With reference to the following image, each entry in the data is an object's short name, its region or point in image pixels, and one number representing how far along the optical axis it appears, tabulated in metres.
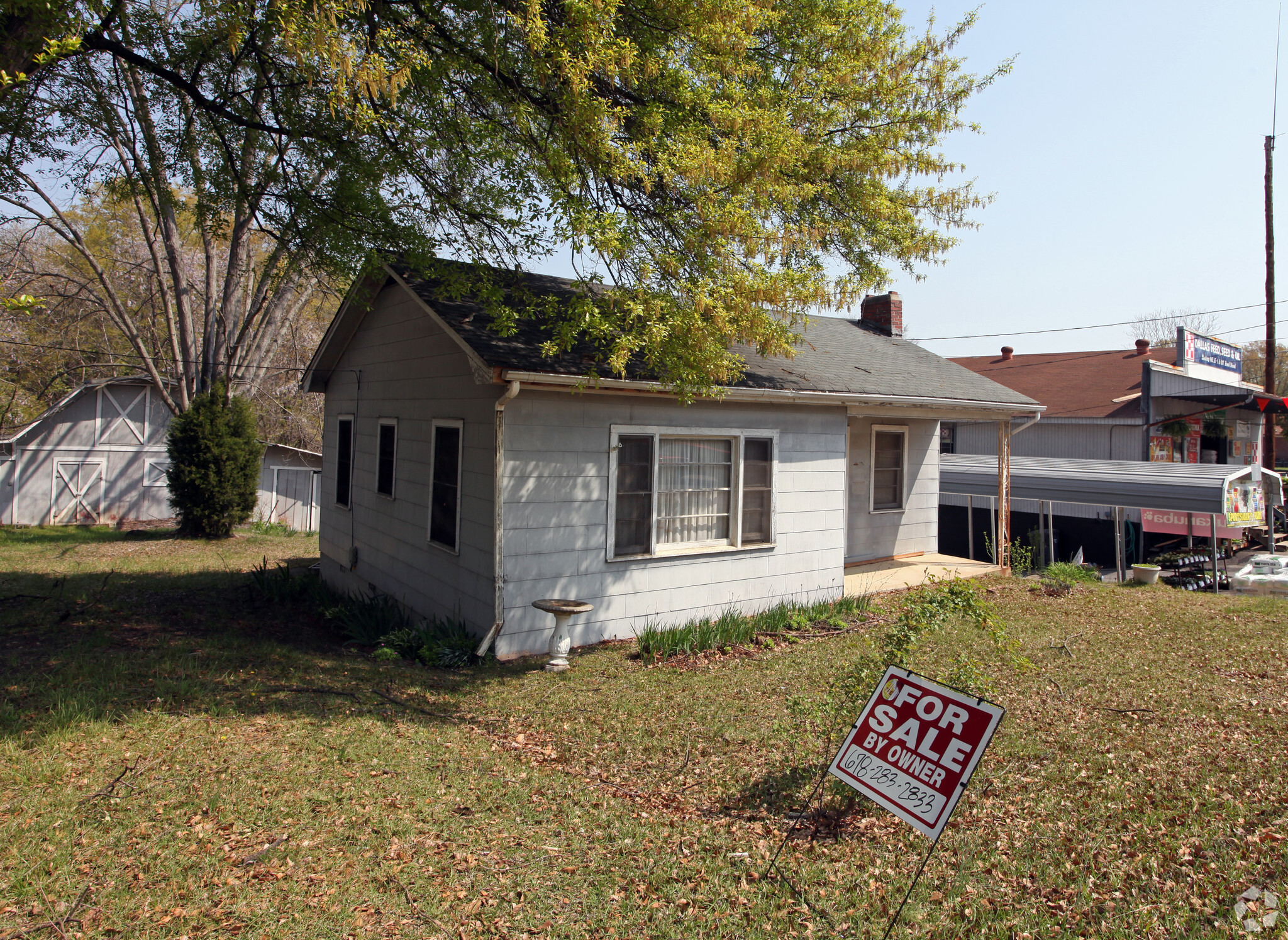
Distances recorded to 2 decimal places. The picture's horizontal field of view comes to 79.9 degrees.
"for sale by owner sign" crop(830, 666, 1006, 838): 3.72
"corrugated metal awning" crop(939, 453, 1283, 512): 14.92
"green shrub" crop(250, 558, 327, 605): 12.22
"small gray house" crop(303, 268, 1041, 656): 8.36
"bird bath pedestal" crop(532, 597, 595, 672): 8.00
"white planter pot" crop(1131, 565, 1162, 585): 14.73
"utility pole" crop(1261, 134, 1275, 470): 21.45
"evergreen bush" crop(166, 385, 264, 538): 20.41
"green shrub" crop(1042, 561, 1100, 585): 13.77
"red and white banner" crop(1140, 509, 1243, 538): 15.63
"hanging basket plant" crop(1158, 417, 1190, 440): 22.58
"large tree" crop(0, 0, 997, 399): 7.23
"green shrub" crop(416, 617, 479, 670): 8.27
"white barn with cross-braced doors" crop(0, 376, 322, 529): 23.23
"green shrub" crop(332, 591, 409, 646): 9.72
